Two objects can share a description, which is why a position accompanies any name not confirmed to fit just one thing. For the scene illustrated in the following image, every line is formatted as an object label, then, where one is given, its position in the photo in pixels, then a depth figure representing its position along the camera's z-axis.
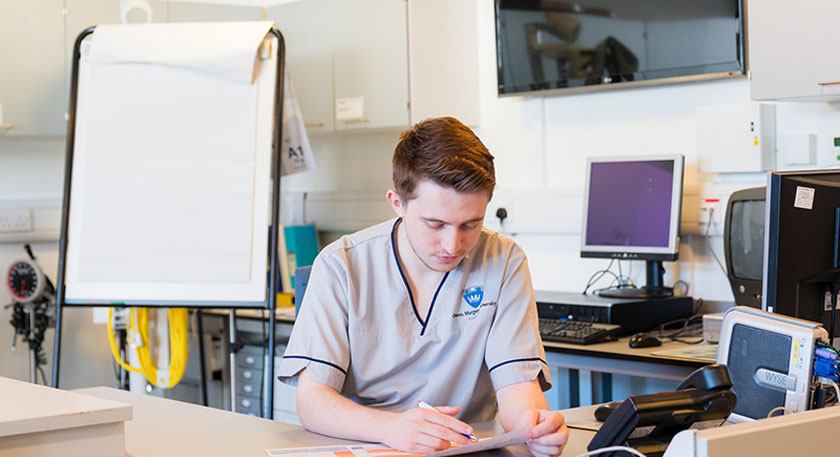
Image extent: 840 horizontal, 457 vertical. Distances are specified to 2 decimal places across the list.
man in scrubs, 1.69
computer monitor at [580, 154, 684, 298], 2.98
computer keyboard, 2.78
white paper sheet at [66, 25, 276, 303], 2.99
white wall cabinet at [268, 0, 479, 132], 3.65
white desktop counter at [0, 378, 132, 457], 1.28
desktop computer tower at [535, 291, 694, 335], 2.93
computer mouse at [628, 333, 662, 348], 2.69
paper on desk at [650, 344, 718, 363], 2.47
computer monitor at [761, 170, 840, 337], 1.73
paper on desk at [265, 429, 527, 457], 1.45
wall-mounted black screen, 3.00
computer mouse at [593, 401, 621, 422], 1.81
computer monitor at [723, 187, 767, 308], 2.71
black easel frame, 2.97
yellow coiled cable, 3.24
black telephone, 1.32
